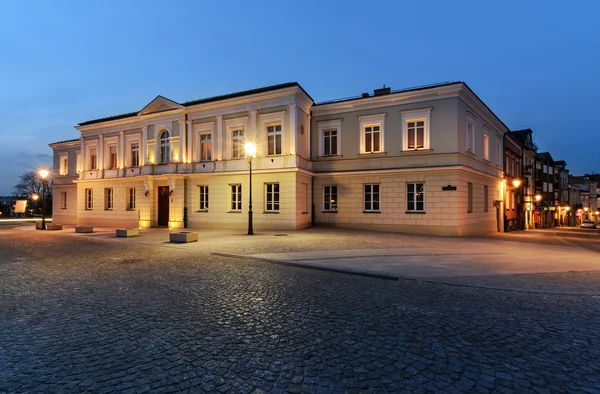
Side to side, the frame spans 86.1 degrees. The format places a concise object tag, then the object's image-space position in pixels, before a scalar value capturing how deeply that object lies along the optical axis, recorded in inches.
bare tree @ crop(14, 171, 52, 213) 3096.5
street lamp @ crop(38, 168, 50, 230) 922.7
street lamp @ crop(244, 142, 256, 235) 709.3
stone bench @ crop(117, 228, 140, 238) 716.0
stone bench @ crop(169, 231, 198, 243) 598.7
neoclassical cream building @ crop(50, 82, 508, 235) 783.7
